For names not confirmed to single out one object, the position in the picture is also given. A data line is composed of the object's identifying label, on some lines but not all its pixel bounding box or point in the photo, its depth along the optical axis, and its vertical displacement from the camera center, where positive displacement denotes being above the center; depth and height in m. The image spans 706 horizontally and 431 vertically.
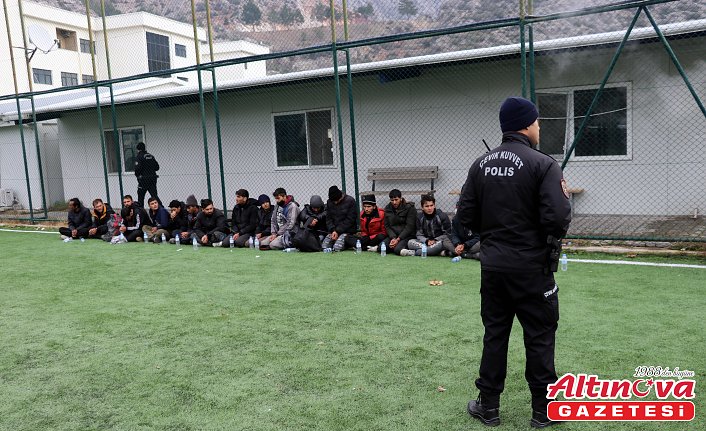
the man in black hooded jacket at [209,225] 10.30 -1.09
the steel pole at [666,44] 6.89 +1.04
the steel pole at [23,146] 13.94 +0.59
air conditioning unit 17.33 -0.73
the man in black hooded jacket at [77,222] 11.66 -1.04
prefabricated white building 9.43 +0.53
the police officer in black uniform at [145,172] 13.16 -0.16
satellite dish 16.14 +3.57
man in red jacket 9.16 -1.07
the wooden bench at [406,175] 11.25 -0.46
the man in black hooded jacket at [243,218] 10.09 -0.99
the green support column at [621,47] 7.10 +1.08
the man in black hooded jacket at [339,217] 9.33 -0.97
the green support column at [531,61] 7.91 +1.08
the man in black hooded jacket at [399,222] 8.73 -1.05
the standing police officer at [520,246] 3.10 -0.53
